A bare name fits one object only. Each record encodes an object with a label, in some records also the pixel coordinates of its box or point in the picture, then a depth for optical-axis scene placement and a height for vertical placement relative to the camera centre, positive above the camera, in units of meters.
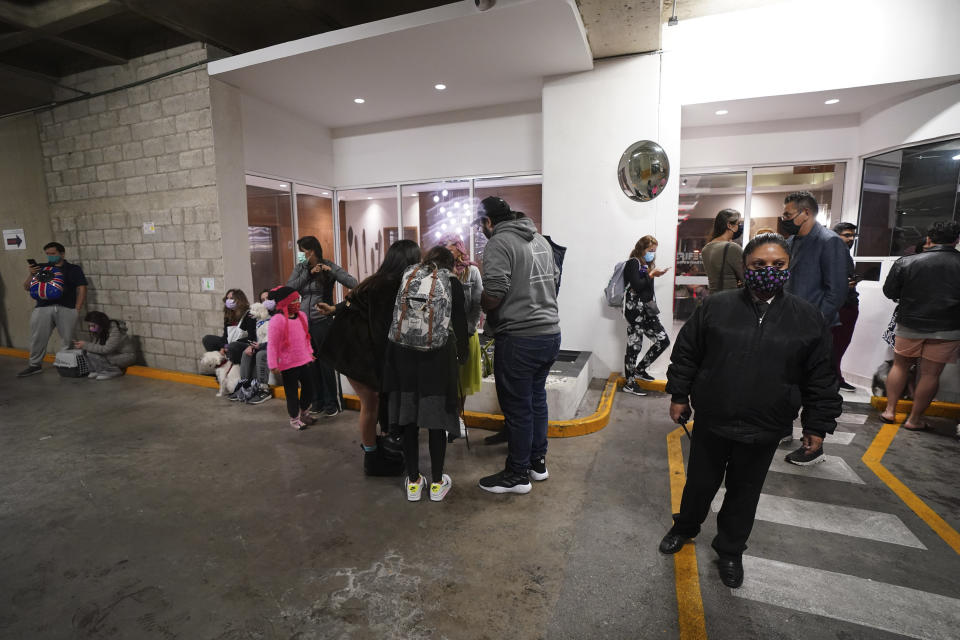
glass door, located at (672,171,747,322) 6.17 +0.50
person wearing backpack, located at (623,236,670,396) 4.97 -0.65
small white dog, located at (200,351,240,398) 5.38 -1.37
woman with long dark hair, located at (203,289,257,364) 5.16 -0.81
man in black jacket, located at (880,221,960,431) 3.76 -0.47
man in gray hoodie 2.90 -0.40
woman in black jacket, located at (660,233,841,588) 1.98 -0.56
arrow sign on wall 7.55 +0.33
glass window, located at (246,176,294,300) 6.55 +0.40
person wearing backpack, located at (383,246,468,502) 2.74 -0.61
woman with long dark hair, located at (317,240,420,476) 3.02 -0.53
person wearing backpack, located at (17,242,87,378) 6.52 -0.63
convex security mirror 5.20 +0.97
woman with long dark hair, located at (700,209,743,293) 4.35 -0.02
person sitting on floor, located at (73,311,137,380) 6.36 -1.27
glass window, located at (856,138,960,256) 4.67 +0.62
